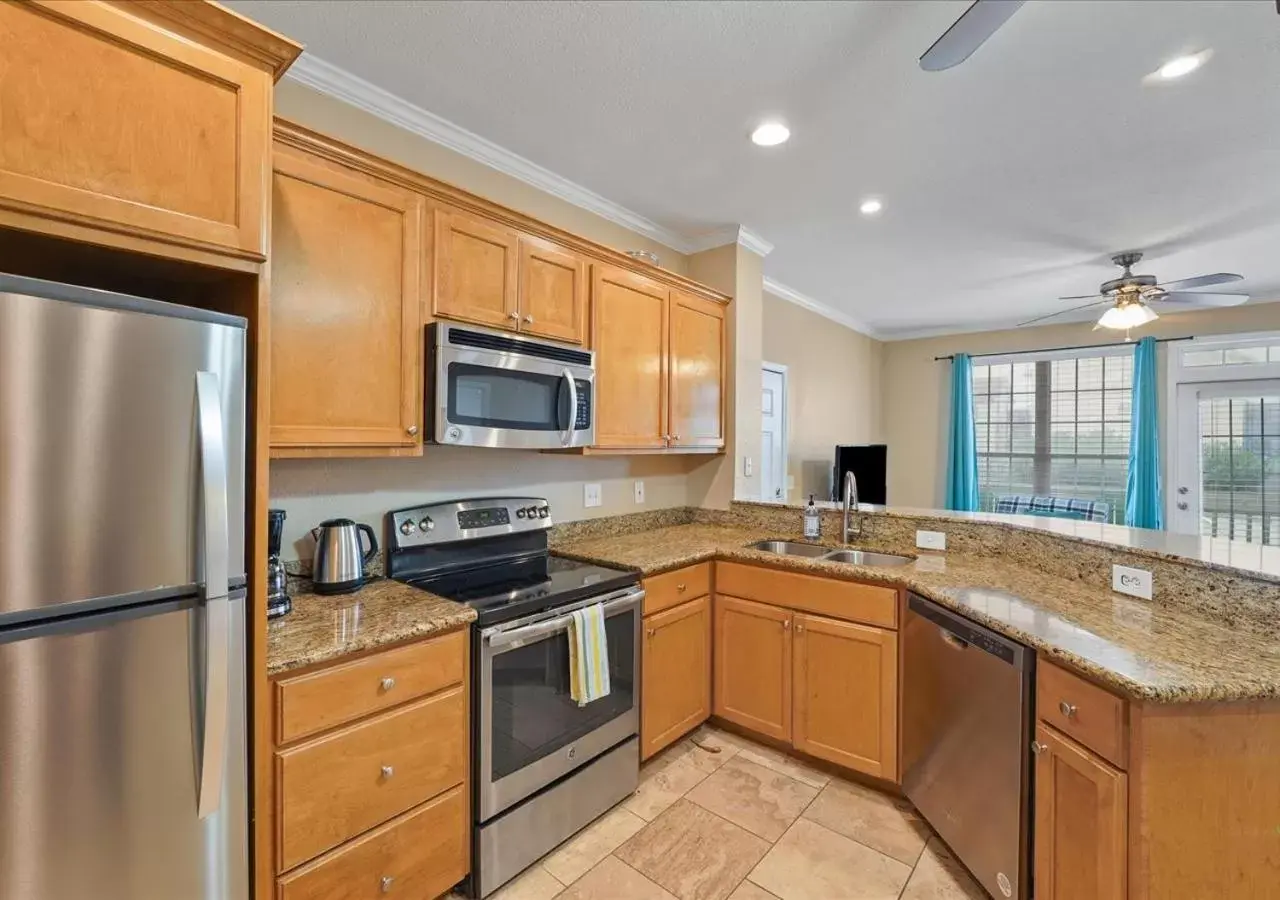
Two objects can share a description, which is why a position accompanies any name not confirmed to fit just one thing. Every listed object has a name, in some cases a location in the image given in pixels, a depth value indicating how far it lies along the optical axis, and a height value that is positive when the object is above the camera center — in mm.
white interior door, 4578 +149
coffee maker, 1584 -366
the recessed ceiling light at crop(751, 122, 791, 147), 2230 +1288
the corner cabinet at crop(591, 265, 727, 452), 2623 +445
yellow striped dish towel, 1961 -727
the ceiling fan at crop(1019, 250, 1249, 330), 3602 +1008
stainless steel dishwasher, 1610 -931
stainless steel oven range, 1749 -774
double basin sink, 2684 -513
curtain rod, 5025 +1024
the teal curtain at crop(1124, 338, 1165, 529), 4996 +35
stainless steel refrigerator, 959 -282
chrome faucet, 2822 -306
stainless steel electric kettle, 1804 -353
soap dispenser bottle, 2953 -376
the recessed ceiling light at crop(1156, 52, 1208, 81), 1801 +1263
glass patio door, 4586 -69
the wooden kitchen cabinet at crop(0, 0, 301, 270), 1033 +654
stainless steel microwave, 1921 +226
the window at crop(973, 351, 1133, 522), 5414 +258
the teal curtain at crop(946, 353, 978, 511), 6004 +65
